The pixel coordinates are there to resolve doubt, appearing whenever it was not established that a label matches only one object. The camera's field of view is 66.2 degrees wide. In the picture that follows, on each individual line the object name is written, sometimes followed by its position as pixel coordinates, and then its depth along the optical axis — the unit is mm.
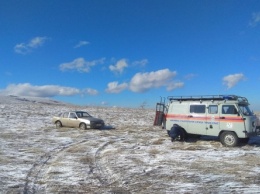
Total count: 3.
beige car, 15993
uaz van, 10071
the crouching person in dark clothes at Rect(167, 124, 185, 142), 11214
